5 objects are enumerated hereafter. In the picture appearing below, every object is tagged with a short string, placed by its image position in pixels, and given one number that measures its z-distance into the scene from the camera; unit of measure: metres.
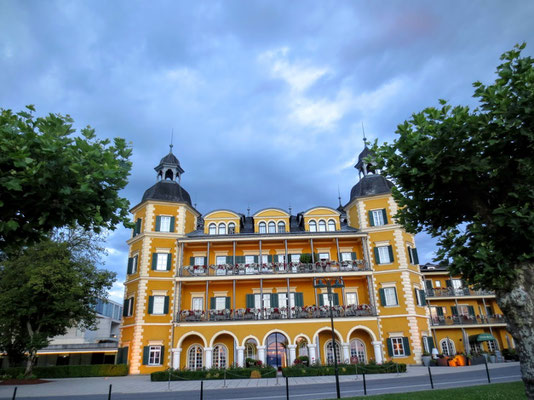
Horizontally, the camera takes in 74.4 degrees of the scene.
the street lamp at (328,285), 13.81
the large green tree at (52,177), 7.07
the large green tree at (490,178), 7.98
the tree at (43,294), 23.12
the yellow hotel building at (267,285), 25.08
